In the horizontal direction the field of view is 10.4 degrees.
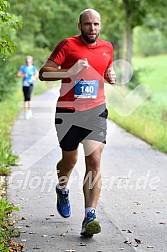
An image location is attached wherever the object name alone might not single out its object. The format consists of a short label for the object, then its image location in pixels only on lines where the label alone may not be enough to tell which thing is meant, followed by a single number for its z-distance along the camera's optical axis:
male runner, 9.16
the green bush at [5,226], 8.56
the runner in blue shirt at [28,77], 28.04
